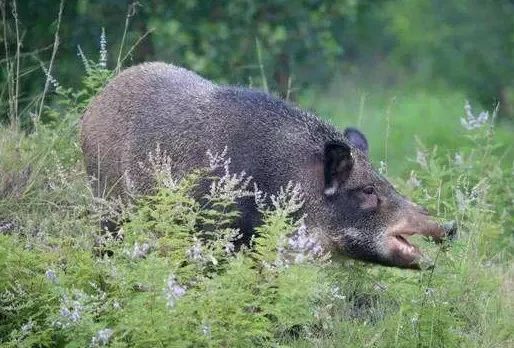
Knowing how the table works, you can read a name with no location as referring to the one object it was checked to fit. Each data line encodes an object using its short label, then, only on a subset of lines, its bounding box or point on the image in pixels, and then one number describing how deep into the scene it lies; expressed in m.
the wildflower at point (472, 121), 19.23
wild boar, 16.56
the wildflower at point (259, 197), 14.98
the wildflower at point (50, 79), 17.94
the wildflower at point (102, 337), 12.92
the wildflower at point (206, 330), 12.91
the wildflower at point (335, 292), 14.38
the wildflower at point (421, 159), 18.48
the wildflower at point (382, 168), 17.61
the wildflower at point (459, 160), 19.33
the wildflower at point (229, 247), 13.98
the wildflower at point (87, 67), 18.80
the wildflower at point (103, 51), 18.00
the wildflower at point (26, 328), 13.57
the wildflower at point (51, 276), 13.91
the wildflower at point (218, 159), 14.92
